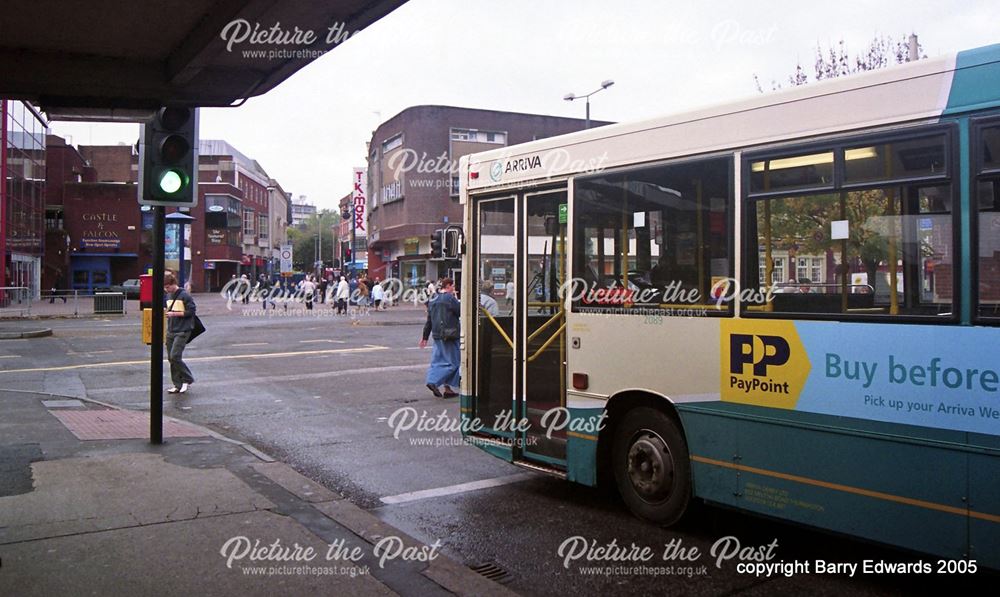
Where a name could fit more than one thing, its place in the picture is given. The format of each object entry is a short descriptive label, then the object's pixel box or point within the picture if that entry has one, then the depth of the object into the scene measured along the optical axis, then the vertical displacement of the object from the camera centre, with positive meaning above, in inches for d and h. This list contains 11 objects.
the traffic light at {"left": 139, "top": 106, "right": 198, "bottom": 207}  297.1 +56.2
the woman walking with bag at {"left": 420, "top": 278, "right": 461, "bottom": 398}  464.8 -29.9
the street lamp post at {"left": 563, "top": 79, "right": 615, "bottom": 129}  1266.4 +361.3
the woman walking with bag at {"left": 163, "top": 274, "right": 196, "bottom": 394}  465.4 -14.3
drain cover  186.5 -69.2
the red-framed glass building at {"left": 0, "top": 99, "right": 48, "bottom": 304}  1486.2 +224.2
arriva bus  159.9 -2.4
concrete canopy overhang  204.1 +77.1
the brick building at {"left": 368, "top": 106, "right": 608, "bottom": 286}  1873.8 +357.5
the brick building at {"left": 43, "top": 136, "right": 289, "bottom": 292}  2440.9 +265.5
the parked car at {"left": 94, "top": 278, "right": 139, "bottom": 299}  2193.9 +29.4
